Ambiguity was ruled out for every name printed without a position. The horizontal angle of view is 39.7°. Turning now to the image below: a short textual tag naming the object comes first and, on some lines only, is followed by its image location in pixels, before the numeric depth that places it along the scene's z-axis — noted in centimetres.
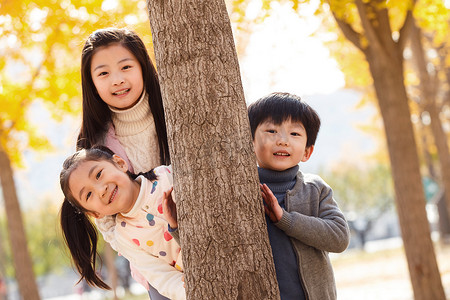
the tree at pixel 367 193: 4238
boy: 241
